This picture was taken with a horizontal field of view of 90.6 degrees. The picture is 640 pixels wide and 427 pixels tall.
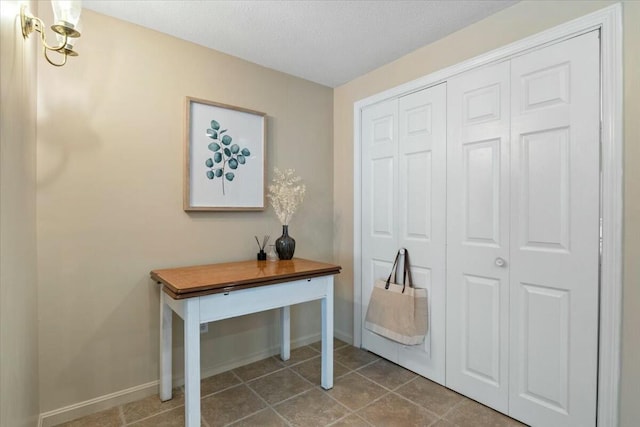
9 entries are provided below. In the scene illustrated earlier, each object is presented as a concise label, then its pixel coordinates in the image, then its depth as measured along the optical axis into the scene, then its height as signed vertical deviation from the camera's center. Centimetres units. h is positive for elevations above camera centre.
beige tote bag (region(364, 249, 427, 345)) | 219 -71
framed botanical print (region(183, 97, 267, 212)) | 217 +39
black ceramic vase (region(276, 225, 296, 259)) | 237 -26
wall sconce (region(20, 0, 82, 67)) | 116 +72
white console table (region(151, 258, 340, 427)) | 155 -47
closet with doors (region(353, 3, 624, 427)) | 146 +3
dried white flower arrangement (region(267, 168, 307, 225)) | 241 +12
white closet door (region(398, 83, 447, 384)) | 215 +3
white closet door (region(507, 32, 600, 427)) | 155 -12
